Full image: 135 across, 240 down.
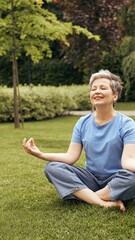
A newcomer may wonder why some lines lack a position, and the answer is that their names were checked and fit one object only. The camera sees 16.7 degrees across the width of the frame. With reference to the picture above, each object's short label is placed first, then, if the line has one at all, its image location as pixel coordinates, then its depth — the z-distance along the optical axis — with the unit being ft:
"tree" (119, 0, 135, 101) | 69.01
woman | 11.82
